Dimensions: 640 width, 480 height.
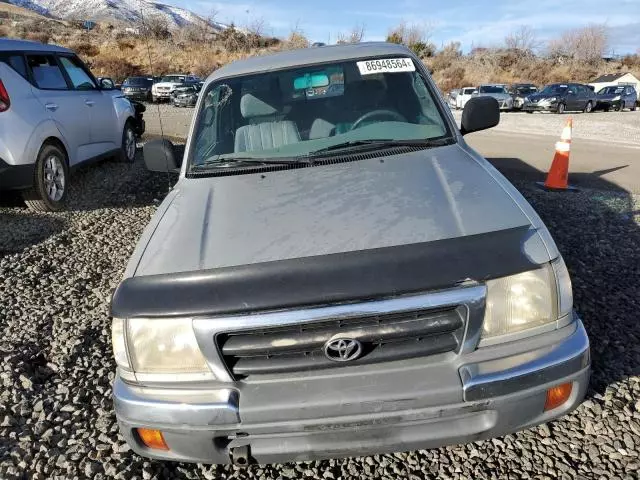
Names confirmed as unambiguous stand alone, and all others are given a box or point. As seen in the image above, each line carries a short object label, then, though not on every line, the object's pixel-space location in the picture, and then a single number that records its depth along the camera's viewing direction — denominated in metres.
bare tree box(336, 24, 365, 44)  43.16
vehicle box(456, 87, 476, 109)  29.71
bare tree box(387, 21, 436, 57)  56.31
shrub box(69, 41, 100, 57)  45.79
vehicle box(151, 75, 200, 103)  26.44
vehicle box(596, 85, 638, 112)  26.36
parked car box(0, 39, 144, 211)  5.39
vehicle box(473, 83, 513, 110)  26.58
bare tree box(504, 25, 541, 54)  62.24
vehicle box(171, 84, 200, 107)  23.91
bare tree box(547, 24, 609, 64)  65.50
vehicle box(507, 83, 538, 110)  26.84
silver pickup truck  1.73
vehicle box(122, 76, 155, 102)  26.44
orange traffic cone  6.49
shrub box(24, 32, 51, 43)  48.43
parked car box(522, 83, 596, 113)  24.92
